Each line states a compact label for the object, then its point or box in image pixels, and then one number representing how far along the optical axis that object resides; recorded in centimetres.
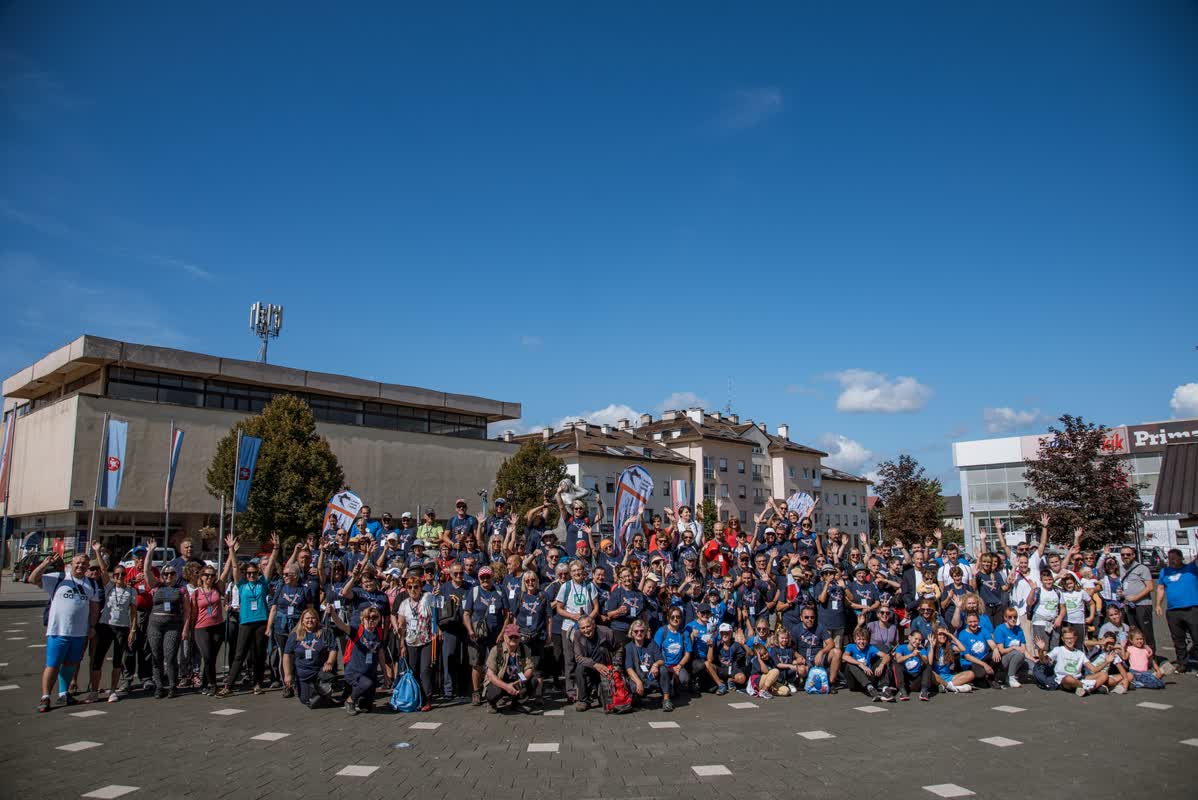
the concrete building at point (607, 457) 6475
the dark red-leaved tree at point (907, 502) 3181
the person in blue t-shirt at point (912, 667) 1045
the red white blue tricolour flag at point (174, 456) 2336
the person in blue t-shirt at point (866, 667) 1050
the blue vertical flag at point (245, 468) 2428
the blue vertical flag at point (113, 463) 2134
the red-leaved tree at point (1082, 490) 2419
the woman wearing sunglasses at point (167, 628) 1038
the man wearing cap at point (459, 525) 1366
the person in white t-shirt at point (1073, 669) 1031
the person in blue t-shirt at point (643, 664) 1000
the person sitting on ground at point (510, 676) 945
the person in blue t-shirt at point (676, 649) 1047
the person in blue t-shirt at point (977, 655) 1099
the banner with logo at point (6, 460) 2509
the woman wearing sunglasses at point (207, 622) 1060
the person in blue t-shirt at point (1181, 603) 1178
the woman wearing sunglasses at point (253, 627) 1077
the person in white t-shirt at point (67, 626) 959
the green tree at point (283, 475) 3653
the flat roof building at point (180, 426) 3956
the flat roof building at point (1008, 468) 4938
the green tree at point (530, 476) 5075
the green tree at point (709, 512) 6605
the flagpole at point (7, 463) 2493
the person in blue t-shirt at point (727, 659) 1110
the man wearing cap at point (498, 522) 1376
